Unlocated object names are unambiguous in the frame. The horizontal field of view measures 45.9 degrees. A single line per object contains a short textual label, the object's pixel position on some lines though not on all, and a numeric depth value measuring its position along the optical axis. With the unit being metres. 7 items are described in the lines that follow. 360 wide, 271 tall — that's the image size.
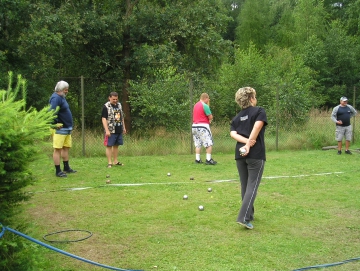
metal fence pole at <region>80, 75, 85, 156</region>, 11.48
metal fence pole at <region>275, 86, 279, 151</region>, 13.24
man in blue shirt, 7.83
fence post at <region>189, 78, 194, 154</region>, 12.16
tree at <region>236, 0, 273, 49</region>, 42.84
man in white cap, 11.61
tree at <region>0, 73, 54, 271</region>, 2.92
